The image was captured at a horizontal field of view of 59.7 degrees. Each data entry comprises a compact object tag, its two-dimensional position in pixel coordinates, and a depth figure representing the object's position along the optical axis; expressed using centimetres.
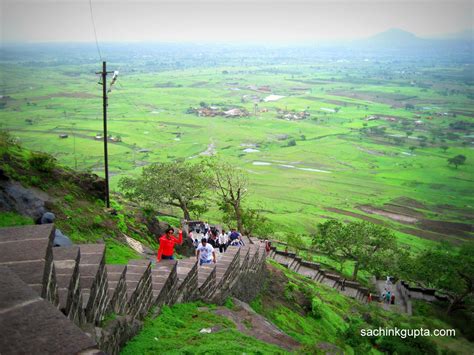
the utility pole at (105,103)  1720
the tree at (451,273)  2882
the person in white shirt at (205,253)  1352
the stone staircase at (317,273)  2948
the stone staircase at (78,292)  272
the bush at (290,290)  1745
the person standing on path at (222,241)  1827
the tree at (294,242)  3596
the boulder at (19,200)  1253
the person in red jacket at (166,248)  1076
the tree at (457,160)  9475
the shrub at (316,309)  1697
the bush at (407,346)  1708
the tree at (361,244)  3322
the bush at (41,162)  1592
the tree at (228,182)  2864
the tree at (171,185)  2939
